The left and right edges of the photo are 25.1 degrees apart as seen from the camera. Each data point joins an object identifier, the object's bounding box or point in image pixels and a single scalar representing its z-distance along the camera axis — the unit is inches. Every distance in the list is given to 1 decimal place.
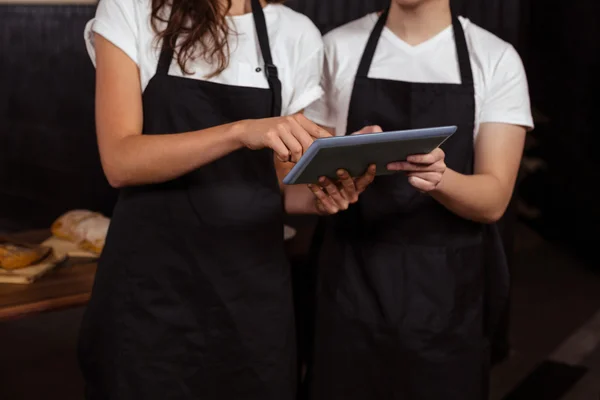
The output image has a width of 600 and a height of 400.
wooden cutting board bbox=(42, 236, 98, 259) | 115.2
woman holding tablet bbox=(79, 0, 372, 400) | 94.8
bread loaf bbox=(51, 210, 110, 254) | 116.1
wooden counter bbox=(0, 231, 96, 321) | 103.2
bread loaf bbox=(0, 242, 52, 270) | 109.0
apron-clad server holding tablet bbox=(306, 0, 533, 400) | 101.7
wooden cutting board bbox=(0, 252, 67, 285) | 107.7
